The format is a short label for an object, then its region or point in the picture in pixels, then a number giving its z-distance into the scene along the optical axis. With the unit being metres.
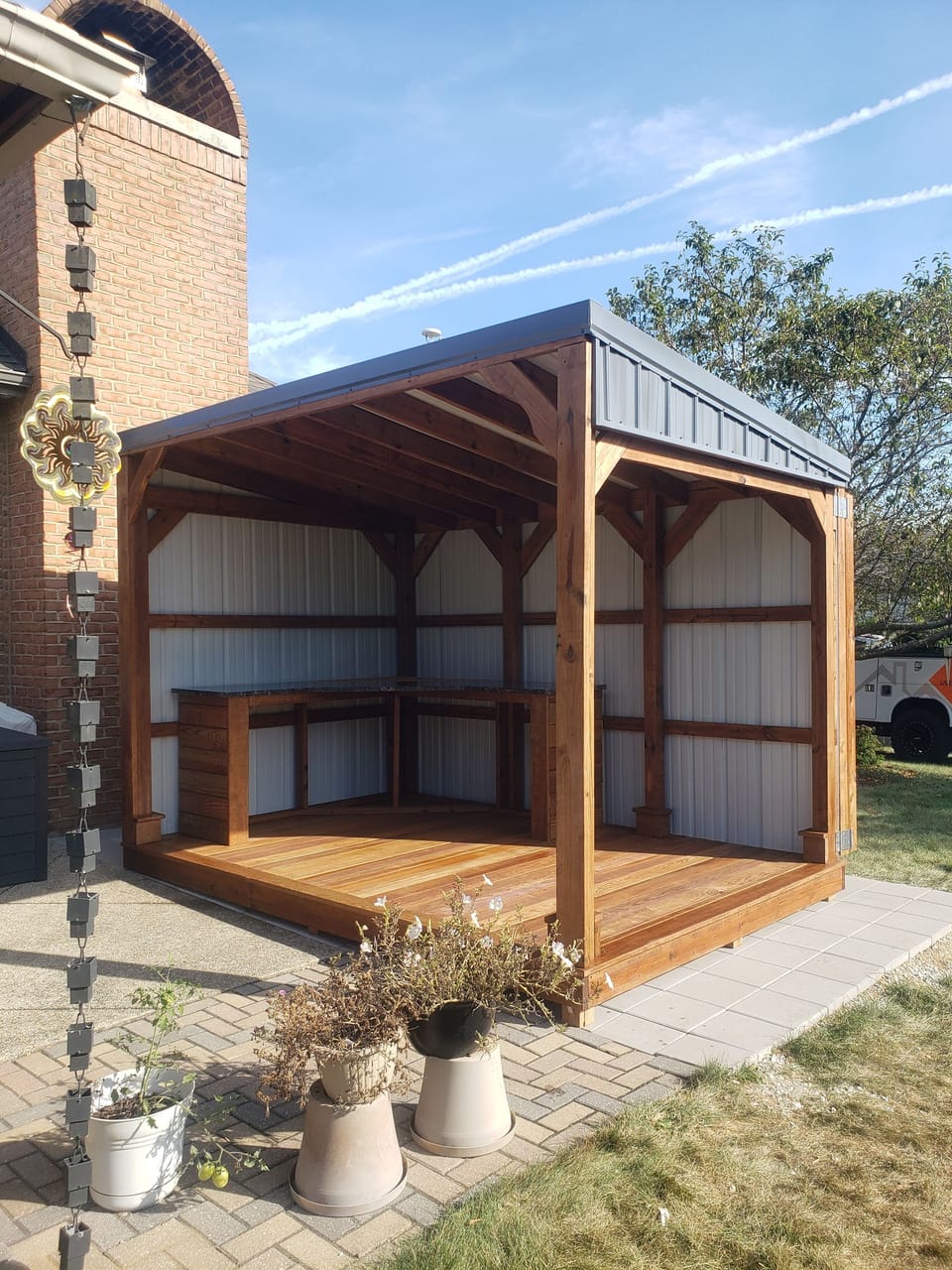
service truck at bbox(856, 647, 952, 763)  11.67
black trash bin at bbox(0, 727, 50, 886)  5.99
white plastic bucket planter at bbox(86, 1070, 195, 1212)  2.60
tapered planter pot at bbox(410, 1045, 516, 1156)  2.92
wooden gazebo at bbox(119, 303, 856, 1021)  4.16
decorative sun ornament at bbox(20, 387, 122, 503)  3.84
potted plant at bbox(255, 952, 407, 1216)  2.62
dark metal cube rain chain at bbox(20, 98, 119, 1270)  2.48
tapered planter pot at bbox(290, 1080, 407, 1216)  2.62
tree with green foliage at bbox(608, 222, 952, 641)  9.76
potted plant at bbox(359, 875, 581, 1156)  2.86
